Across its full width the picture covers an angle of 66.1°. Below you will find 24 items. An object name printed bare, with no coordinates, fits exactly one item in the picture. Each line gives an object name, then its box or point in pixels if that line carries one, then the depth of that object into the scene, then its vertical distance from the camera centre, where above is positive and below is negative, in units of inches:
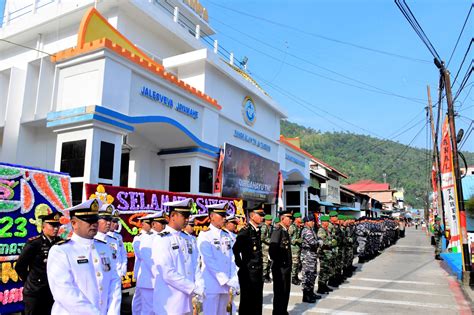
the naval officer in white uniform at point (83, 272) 101.0 -15.7
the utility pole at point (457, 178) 385.7 +52.0
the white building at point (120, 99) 348.5 +143.4
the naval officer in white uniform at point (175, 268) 145.6 -19.6
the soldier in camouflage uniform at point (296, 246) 384.5 -26.1
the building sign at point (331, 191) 1206.4 +107.8
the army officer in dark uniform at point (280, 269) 235.5 -30.5
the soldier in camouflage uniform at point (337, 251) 361.1 -28.4
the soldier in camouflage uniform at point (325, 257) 329.7 -32.3
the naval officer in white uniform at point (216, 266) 177.5 -22.1
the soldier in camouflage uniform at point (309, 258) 296.6 -30.1
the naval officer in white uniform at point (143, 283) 173.7 -30.9
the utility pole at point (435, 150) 773.3 +170.5
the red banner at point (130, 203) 276.1 +13.8
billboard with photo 537.3 +73.5
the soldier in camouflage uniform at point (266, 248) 379.8 -29.2
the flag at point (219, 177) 516.1 +61.0
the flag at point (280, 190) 697.6 +60.4
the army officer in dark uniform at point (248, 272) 205.9 -28.6
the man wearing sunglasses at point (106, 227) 165.3 -4.2
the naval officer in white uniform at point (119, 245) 206.5 -16.6
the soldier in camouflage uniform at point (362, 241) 560.4 -27.7
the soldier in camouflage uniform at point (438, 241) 611.5 -28.8
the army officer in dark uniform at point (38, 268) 159.2 -23.1
